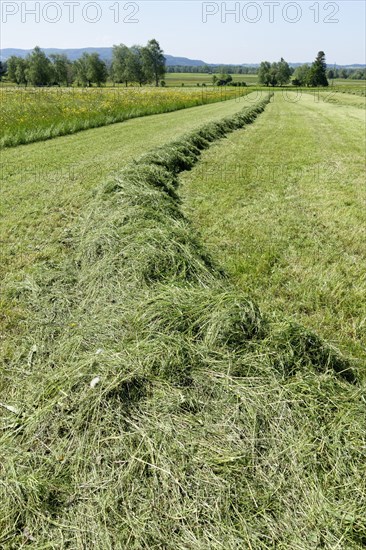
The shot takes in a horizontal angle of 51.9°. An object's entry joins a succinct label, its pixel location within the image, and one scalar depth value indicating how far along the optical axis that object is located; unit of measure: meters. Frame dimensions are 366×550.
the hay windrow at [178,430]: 1.59
